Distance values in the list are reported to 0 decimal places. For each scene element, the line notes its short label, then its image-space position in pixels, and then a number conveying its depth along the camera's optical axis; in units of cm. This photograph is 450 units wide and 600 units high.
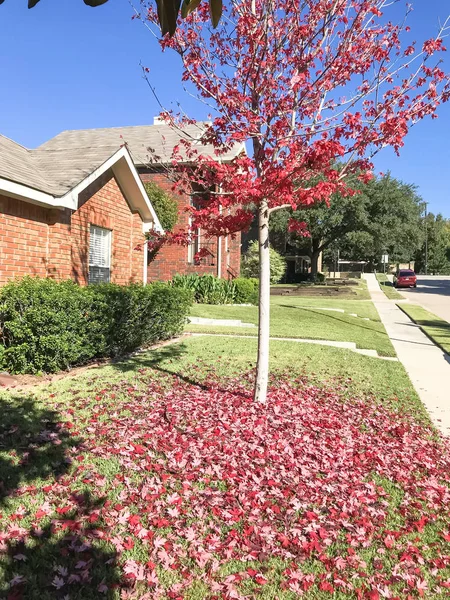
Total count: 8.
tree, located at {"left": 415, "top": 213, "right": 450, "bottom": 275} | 9438
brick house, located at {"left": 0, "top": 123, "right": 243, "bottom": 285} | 778
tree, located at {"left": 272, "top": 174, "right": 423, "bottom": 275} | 4244
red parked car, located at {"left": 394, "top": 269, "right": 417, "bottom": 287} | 4831
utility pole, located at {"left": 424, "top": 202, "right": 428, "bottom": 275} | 8994
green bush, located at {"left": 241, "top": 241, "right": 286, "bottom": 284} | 3334
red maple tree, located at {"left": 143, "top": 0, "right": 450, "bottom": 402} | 512
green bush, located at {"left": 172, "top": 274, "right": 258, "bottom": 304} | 1962
